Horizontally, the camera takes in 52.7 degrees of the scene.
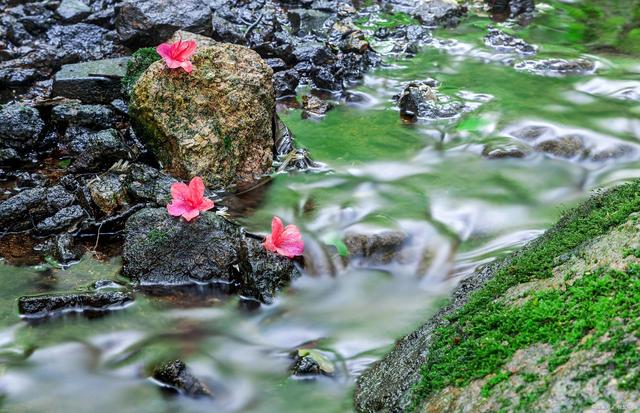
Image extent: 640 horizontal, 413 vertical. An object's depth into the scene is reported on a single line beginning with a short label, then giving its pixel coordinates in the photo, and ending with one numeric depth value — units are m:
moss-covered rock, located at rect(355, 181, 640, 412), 2.05
